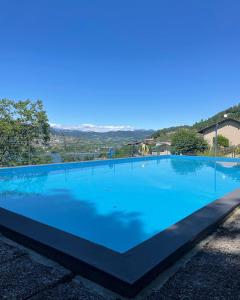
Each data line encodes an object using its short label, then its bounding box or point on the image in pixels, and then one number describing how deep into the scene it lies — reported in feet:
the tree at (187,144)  59.23
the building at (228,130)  83.35
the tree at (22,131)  33.04
